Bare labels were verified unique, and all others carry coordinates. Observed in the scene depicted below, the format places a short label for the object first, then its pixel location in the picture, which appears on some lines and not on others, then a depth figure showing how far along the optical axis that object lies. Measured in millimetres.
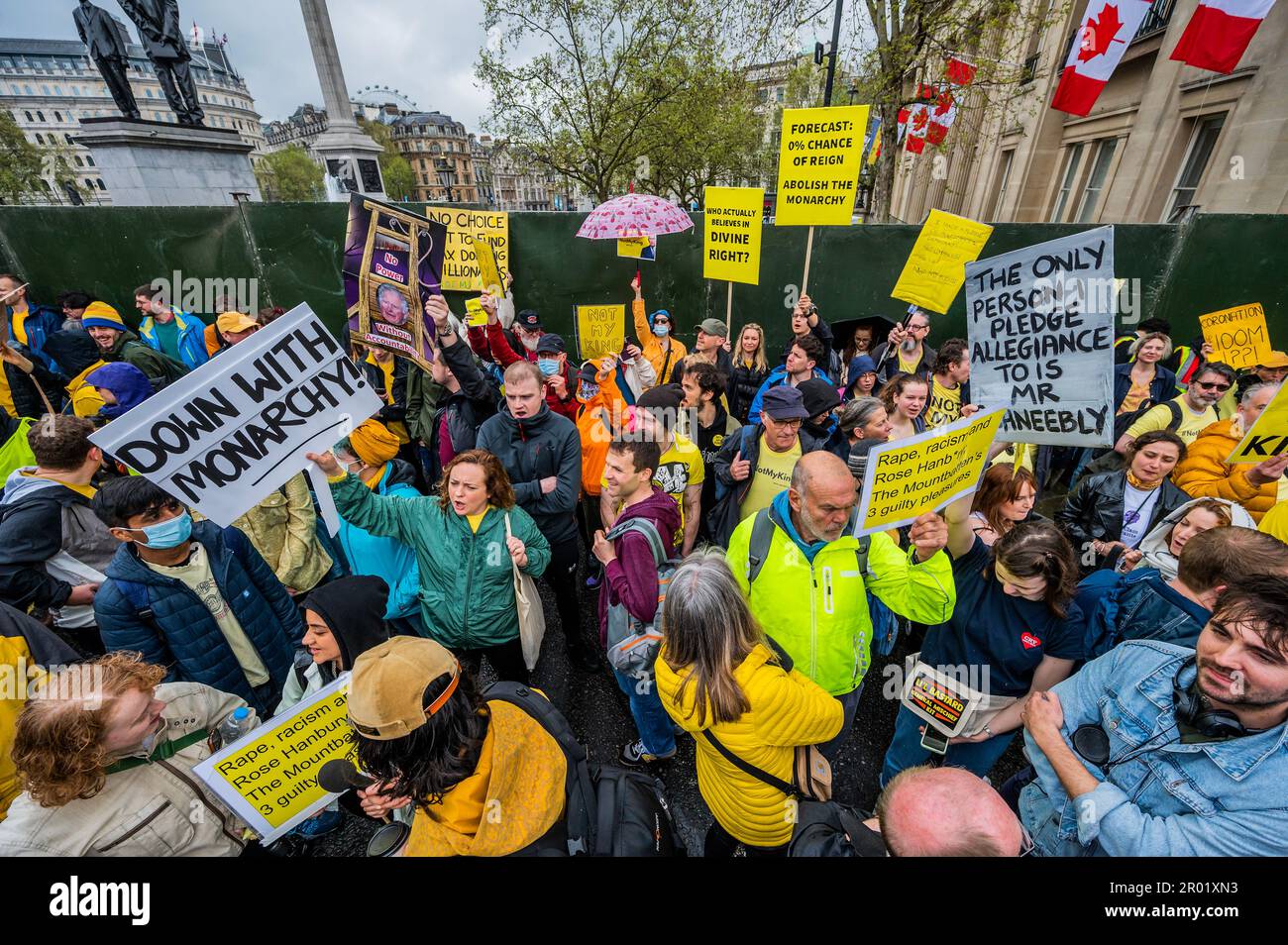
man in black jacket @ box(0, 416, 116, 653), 2676
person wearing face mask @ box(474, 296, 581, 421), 4934
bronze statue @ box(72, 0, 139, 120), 10086
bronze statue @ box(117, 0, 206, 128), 10055
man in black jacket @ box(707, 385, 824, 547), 3480
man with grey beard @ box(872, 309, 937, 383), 5898
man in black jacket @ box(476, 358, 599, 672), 3650
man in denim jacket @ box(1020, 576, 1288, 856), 1432
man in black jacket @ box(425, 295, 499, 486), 3885
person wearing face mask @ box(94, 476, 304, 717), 2357
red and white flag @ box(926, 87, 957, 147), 13047
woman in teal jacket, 2875
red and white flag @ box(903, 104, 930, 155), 12898
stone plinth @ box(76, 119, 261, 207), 8844
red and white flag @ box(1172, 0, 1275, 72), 7031
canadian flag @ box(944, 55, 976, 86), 11148
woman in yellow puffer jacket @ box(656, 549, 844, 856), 1902
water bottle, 2168
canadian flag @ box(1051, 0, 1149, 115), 8172
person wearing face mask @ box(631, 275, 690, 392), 6004
